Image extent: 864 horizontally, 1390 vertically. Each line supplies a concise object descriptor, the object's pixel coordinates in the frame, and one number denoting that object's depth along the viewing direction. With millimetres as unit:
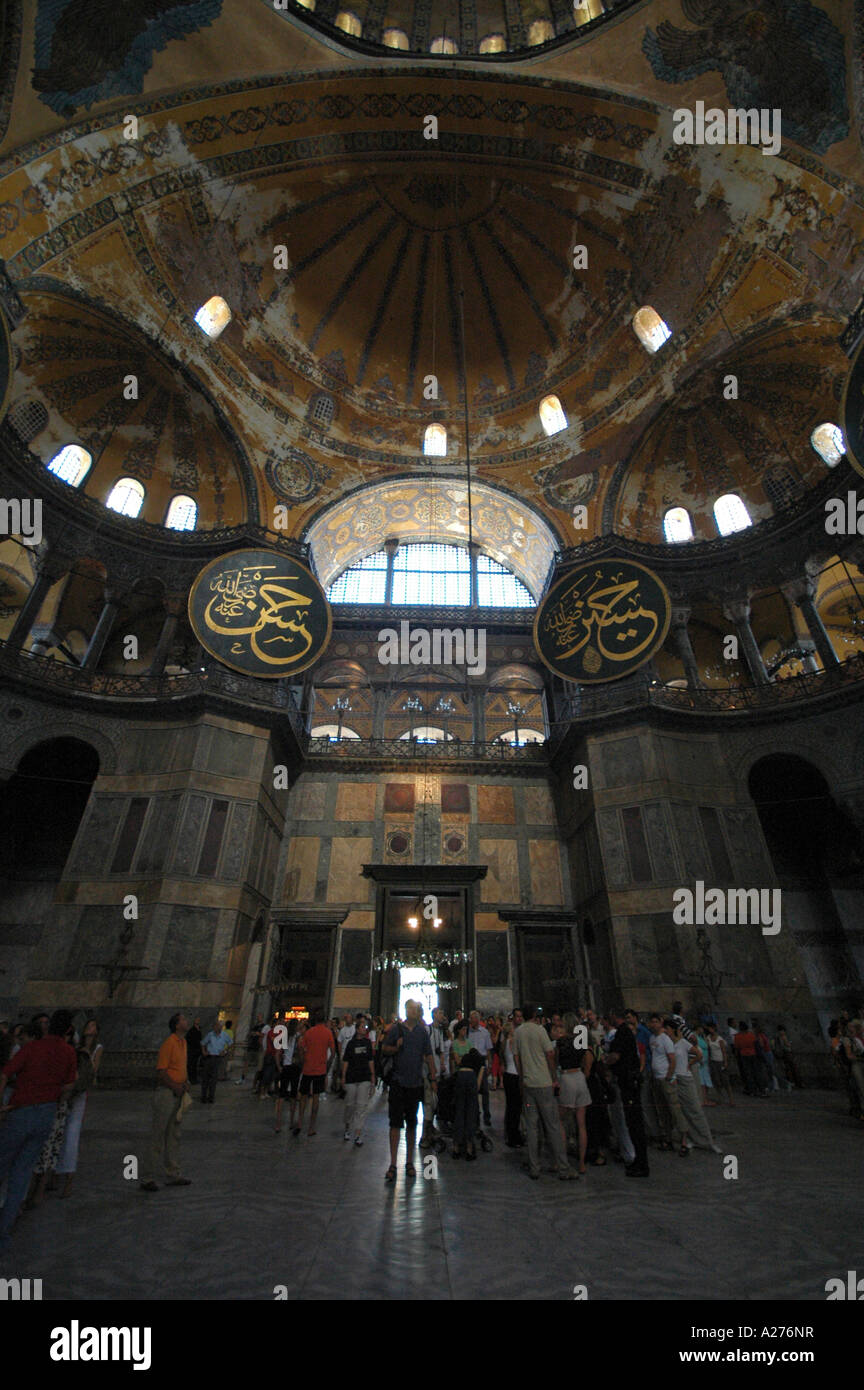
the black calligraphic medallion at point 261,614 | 14945
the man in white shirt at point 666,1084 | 6250
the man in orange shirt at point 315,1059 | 6969
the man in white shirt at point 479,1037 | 7508
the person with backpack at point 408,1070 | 5285
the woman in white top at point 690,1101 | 6195
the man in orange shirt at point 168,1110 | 4758
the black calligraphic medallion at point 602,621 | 14828
